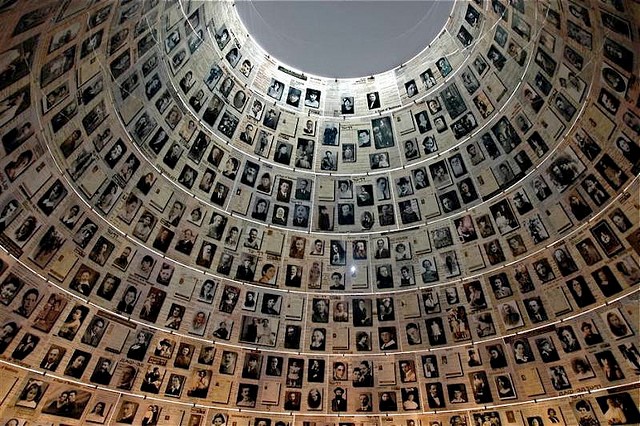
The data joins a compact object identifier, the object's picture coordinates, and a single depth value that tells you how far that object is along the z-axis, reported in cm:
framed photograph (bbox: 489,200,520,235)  1780
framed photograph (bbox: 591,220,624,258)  1511
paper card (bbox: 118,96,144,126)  1642
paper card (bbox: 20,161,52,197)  1408
